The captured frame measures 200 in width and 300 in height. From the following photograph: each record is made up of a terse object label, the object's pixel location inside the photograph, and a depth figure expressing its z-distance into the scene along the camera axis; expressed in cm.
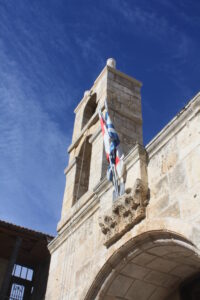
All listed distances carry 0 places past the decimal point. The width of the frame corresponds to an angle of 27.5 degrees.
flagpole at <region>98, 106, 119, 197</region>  547
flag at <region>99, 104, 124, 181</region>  558
